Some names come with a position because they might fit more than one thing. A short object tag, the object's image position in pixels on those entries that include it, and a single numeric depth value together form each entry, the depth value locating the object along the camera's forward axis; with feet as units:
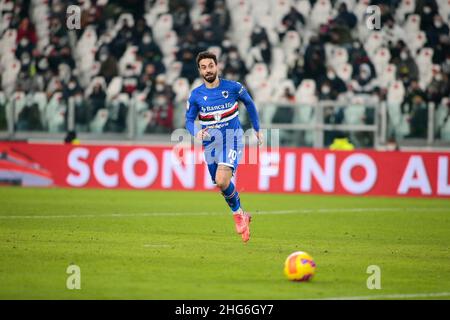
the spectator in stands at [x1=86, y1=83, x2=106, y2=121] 80.12
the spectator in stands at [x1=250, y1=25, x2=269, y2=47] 86.39
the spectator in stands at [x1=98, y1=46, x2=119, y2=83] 87.40
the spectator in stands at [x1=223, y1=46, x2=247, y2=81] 84.02
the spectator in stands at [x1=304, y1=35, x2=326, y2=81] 82.64
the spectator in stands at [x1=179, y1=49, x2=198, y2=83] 85.20
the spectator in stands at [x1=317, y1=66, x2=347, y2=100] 80.84
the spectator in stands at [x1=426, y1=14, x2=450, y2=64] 84.02
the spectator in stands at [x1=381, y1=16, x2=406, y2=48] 85.46
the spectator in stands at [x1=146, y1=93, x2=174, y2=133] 78.74
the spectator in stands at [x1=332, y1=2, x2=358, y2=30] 85.87
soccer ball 32.19
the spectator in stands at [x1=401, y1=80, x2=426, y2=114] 78.54
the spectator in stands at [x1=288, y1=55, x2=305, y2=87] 83.25
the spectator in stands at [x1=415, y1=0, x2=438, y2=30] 85.87
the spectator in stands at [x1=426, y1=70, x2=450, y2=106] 80.18
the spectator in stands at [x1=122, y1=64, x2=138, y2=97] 85.76
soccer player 43.55
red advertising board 72.84
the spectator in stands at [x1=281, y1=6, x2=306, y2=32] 87.71
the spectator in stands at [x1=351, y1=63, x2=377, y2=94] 81.46
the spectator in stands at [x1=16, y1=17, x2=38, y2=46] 92.84
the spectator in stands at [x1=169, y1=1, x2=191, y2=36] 90.93
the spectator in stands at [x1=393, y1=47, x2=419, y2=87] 81.97
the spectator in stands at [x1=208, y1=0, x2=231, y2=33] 89.66
